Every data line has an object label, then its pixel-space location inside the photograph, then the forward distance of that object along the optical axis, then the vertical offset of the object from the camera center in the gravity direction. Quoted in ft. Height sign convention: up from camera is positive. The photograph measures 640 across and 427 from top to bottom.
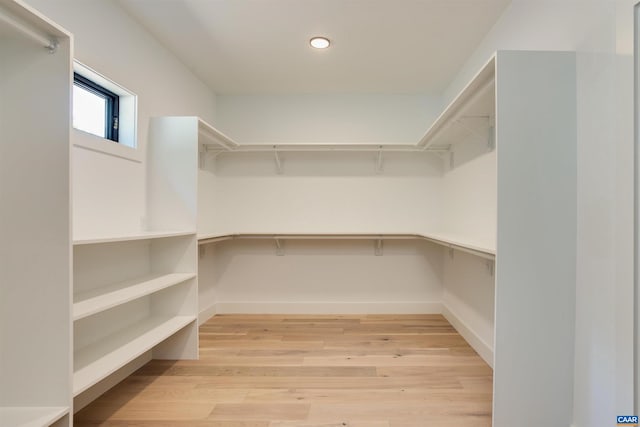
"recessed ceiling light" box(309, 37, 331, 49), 7.55 +4.13
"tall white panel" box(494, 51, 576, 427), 4.58 -0.37
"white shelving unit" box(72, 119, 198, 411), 5.51 -1.43
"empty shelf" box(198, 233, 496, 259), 8.32 -0.73
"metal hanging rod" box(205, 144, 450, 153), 10.18 +2.08
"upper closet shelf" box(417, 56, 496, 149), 5.36 +2.17
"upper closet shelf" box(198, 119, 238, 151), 7.98 +2.10
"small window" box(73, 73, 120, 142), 5.94 +2.08
